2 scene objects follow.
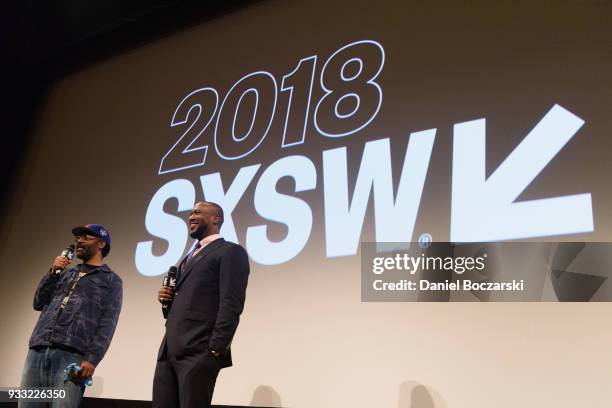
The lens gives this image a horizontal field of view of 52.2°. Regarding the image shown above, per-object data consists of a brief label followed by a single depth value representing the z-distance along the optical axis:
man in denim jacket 2.67
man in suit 2.32
